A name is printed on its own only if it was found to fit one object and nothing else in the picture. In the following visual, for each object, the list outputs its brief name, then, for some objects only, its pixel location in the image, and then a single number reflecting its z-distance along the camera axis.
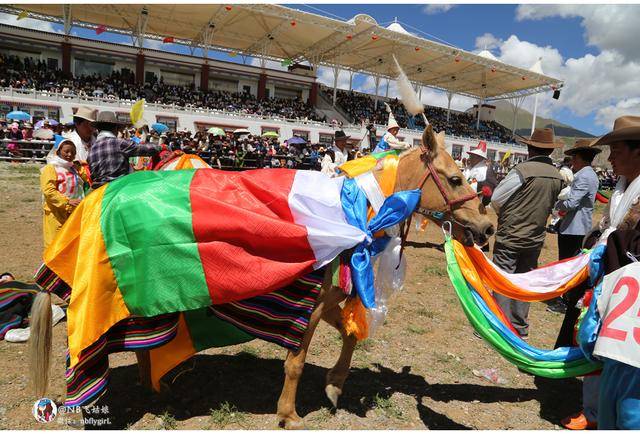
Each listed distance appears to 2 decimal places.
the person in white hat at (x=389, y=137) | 6.54
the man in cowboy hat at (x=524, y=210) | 4.39
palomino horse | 2.98
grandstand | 28.34
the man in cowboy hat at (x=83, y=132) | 4.67
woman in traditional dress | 4.39
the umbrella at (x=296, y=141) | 22.28
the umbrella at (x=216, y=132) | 22.11
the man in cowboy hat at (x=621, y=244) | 1.94
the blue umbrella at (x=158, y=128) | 16.97
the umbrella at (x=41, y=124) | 19.86
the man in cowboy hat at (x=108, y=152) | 4.17
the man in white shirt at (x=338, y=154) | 7.86
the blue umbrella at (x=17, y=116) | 21.39
